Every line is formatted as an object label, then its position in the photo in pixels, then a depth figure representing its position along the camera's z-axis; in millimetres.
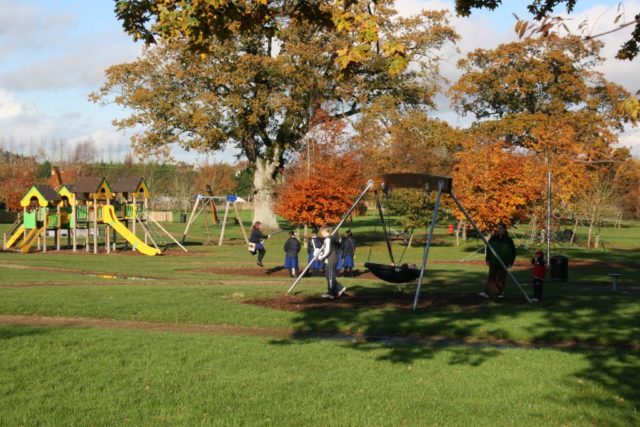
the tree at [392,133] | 53188
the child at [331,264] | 19344
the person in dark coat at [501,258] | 19656
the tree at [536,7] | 12328
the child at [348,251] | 27297
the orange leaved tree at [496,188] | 39750
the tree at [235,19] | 9289
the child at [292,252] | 26438
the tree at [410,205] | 49294
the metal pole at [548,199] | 31625
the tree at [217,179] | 113575
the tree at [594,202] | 49719
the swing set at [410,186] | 18625
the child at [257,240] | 30325
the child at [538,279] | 19375
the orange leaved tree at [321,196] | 42406
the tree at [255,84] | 51156
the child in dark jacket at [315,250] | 24614
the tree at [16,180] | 78250
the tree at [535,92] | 56938
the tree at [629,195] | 70481
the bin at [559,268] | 26609
